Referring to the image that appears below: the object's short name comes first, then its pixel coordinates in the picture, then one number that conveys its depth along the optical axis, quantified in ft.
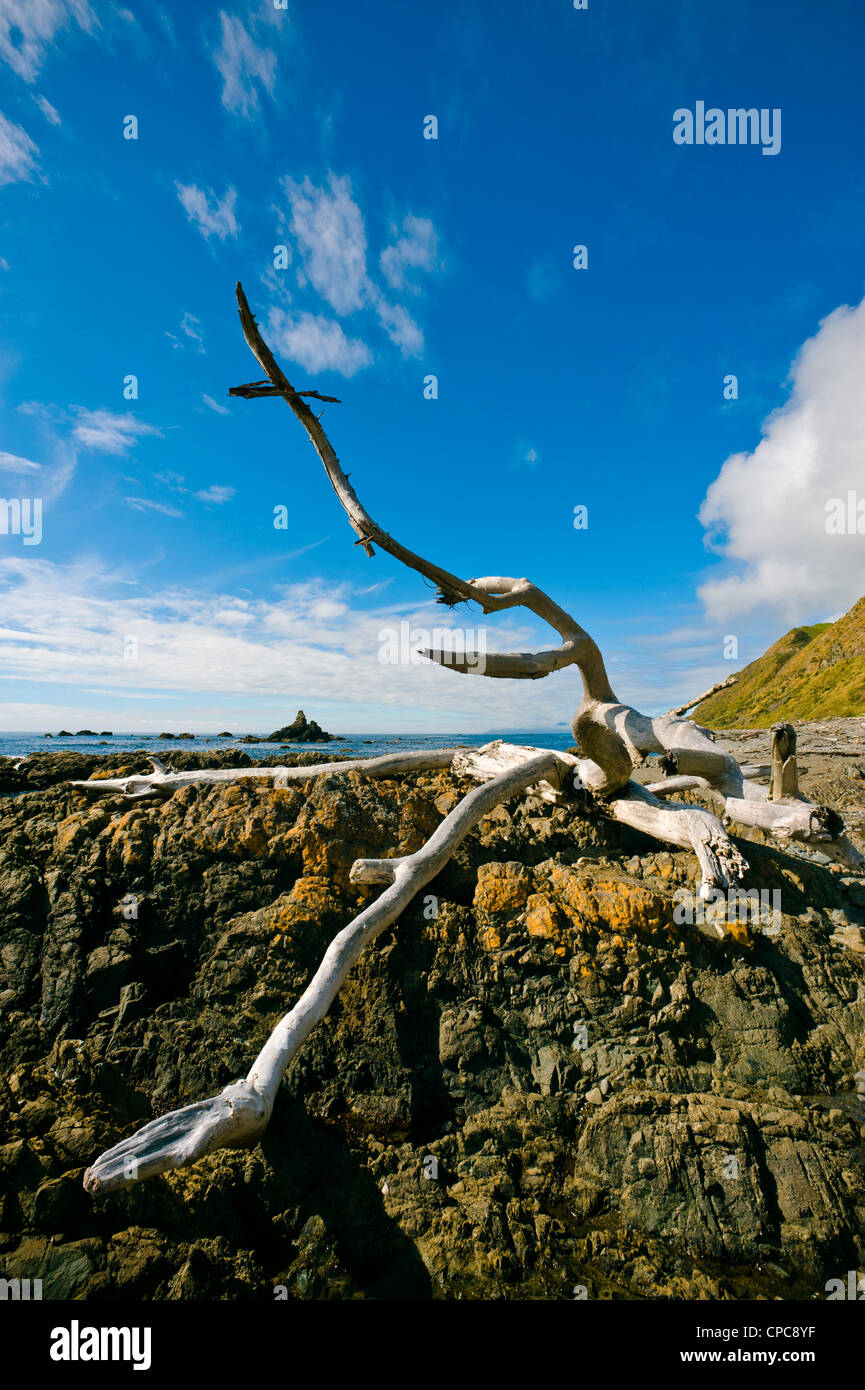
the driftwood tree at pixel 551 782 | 13.52
